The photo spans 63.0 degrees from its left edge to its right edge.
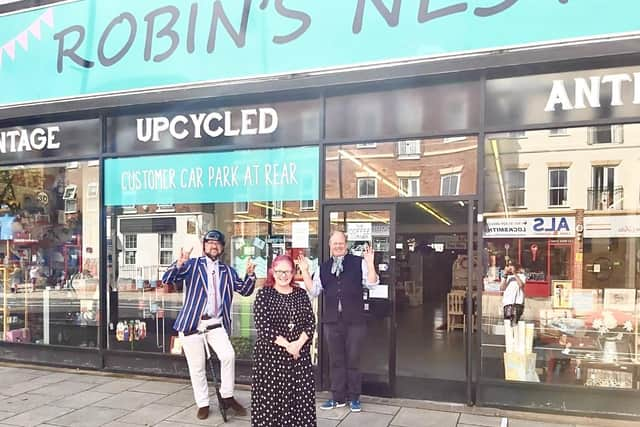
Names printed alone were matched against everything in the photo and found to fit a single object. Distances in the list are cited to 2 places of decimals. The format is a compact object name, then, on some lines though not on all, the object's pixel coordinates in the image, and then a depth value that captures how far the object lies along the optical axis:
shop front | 5.25
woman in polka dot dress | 3.86
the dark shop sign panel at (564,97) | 4.98
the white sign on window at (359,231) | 5.83
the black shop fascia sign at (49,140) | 7.03
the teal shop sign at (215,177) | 6.12
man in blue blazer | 4.96
